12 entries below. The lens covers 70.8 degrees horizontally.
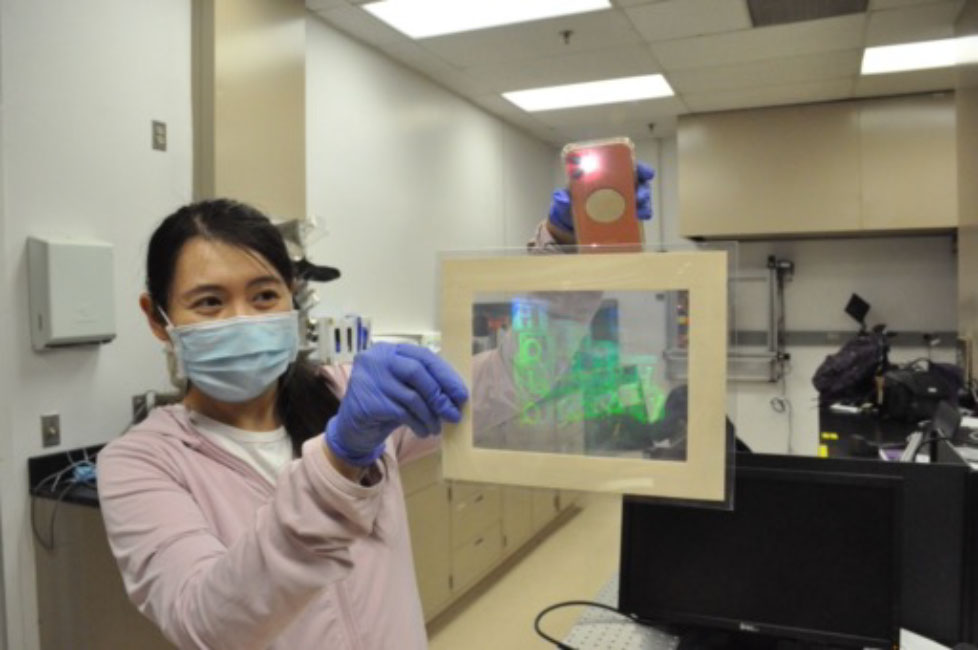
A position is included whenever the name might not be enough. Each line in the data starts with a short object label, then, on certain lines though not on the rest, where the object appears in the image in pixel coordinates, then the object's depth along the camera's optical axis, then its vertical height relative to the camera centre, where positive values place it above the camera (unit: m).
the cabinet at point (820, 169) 4.50 +1.04
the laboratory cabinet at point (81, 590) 1.96 -0.78
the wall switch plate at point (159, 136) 2.35 +0.64
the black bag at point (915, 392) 3.15 -0.34
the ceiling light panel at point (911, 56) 3.69 +1.47
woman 0.69 -0.19
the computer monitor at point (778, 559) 1.16 -0.43
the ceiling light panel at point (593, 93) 4.24 +1.47
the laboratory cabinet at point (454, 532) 3.10 -1.10
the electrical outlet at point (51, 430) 2.04 -0.32
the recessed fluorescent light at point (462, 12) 3.09 +1.43
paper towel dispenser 1.98 +0.09
